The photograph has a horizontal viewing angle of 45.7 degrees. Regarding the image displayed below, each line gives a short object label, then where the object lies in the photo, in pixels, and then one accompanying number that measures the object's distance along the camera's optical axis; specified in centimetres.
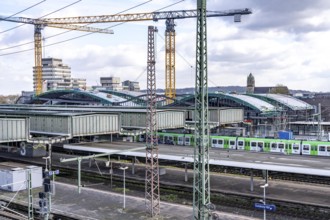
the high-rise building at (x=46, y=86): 17942
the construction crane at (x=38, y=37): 11888
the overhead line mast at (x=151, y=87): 2533
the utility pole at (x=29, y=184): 2143
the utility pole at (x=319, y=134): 5312
